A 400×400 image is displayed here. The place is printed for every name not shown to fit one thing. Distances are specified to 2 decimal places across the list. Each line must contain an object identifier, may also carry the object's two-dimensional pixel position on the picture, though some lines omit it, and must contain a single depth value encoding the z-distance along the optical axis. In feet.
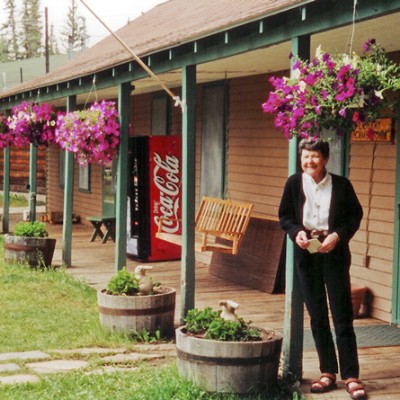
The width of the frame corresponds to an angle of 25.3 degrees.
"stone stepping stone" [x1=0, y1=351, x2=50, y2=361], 24.22
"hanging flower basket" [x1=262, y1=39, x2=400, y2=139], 17.83
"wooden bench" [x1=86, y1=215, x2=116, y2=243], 51.90
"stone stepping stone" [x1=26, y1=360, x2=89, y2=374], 22.95
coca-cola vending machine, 44.80
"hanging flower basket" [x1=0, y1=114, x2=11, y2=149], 52.72
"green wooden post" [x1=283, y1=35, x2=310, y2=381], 21.15
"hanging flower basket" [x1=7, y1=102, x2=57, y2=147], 45.52
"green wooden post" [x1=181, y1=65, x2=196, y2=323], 28.45
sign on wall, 28.94
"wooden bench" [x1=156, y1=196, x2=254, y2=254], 34.76
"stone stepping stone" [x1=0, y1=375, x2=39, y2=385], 21.72
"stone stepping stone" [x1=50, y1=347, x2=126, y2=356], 24.87
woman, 19.43
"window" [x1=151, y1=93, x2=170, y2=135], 48.57
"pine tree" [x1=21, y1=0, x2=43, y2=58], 303.27
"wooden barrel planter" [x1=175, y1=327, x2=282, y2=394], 19.52
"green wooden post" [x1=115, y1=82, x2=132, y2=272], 35.27
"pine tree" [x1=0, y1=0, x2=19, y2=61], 302.04
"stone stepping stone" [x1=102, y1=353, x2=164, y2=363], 24.06
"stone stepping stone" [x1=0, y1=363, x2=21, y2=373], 22.92
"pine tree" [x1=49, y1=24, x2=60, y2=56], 338.66
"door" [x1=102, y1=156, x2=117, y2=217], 57.47
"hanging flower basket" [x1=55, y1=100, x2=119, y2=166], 34.47
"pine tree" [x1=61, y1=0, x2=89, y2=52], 298.35
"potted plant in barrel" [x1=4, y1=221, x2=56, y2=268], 40.40
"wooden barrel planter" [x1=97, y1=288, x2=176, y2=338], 26.37
